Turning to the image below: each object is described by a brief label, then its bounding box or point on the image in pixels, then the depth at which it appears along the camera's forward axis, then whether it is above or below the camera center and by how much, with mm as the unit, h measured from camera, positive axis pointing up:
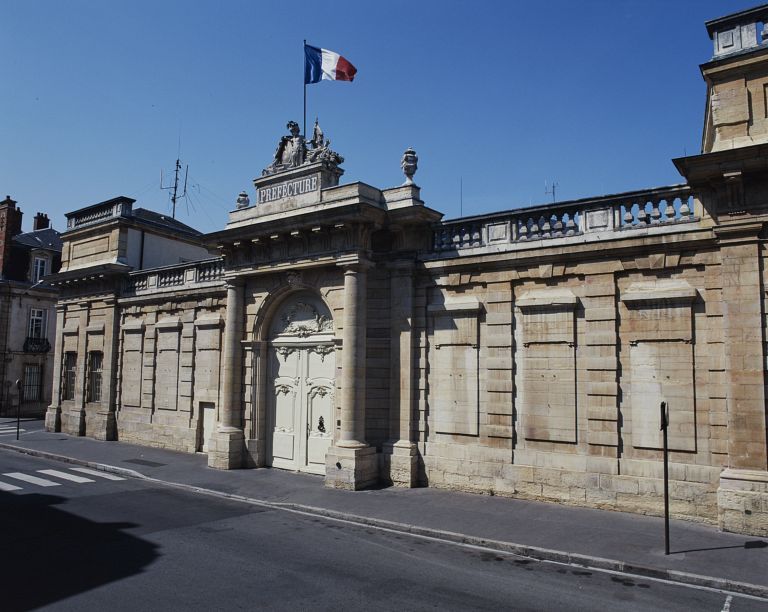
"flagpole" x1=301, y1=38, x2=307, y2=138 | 16250 +7825
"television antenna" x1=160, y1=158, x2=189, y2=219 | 32341 +9691
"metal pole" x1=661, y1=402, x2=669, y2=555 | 8633 -1428
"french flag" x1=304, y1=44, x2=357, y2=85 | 15742 +8001
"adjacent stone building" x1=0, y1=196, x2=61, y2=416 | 34219 +2803
